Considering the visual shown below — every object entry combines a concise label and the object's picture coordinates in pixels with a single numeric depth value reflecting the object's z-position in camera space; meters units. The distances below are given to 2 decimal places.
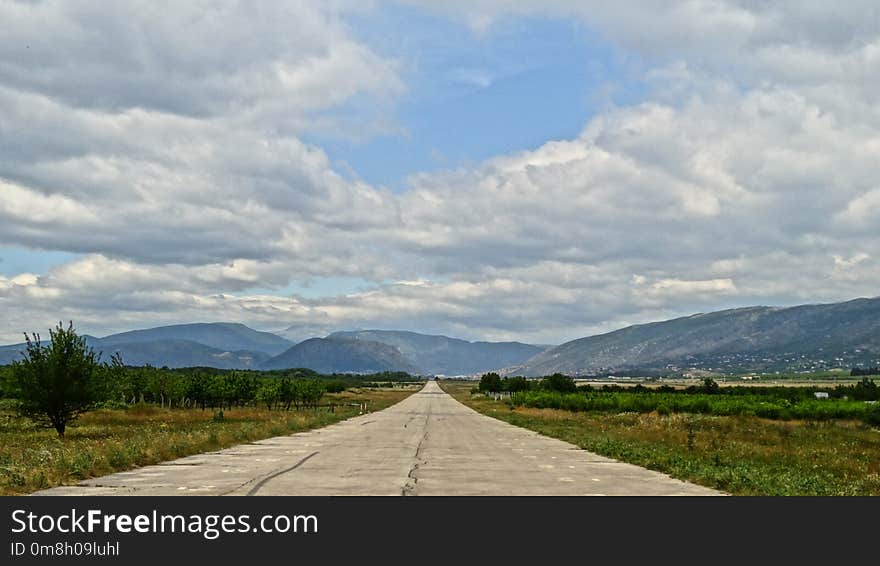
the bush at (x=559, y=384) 165.38
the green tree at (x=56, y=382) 47.47
